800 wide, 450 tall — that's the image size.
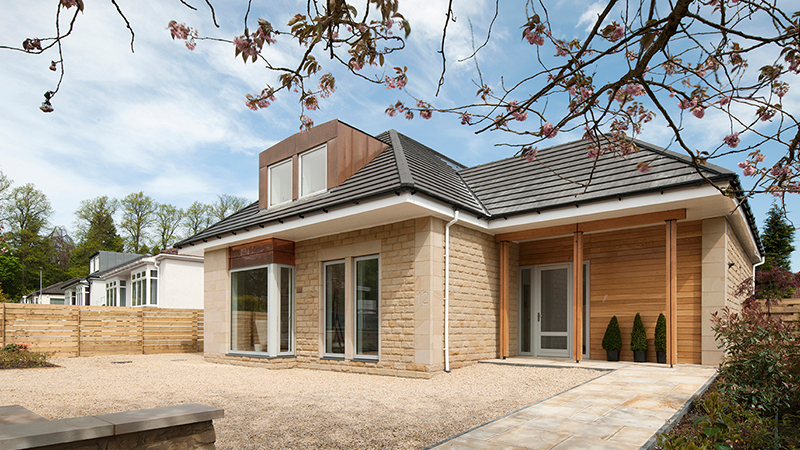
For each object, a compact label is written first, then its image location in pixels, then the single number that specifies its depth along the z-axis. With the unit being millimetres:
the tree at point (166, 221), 41312
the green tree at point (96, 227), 42250
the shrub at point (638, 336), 9535
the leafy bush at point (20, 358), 11094
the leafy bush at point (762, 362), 5195
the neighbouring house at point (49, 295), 37034
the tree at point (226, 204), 39844
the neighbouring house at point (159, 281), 21000
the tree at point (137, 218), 41312
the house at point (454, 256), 9016
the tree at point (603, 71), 2904
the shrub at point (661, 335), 9242
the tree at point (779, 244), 22516
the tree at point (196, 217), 40938
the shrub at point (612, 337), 9883
